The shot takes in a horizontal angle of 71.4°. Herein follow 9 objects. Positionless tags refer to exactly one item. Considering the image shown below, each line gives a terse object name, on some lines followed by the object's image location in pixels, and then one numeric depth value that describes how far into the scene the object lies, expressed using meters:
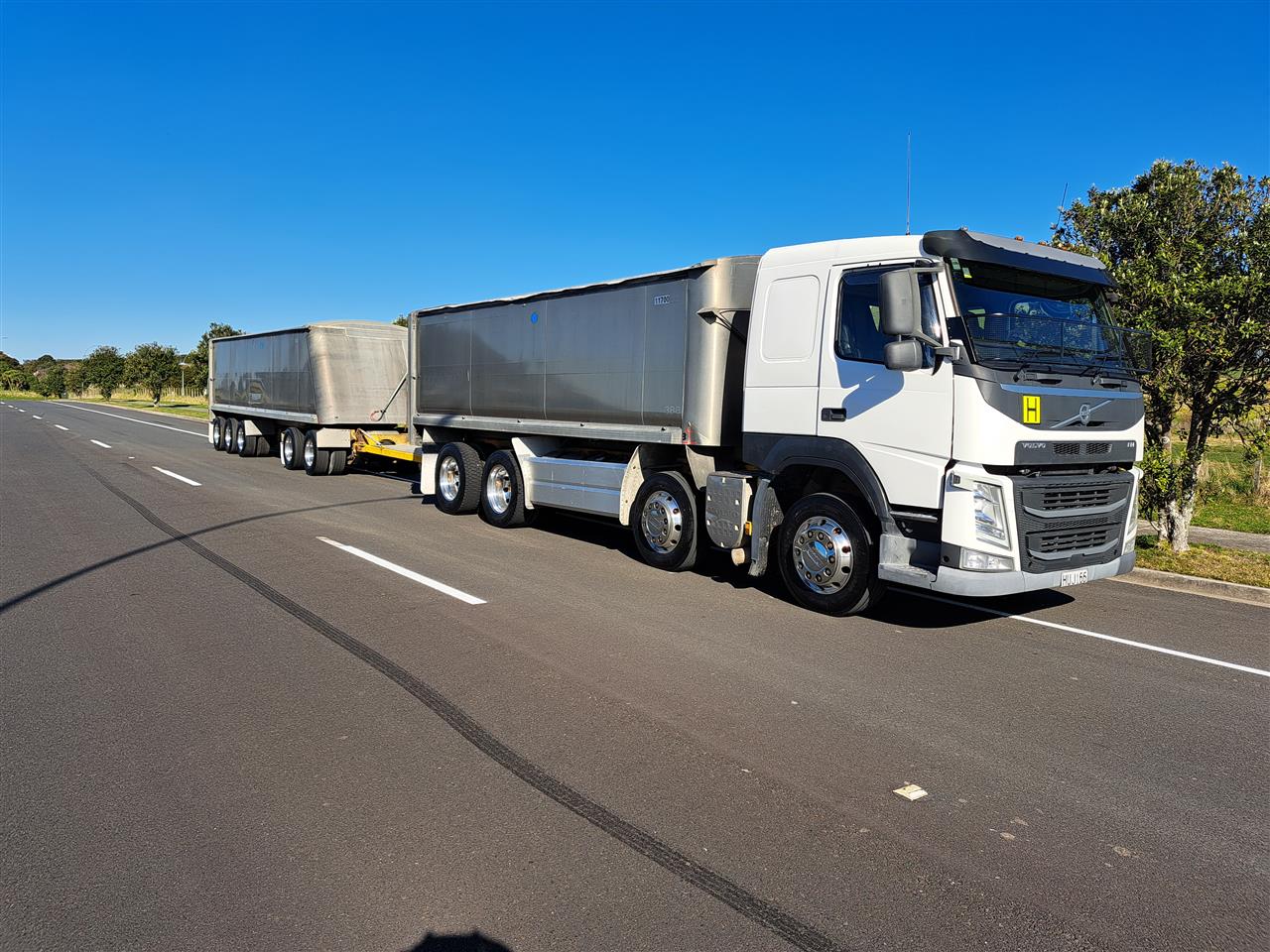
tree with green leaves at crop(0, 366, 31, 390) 118.70
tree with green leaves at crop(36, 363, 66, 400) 102.69
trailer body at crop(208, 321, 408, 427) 17.58
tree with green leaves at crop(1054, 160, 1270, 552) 8.86
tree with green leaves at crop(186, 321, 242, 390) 59.56
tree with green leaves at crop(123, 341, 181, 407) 68.31
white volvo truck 6.28
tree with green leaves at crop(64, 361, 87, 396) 96.16
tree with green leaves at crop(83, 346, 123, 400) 86.81
